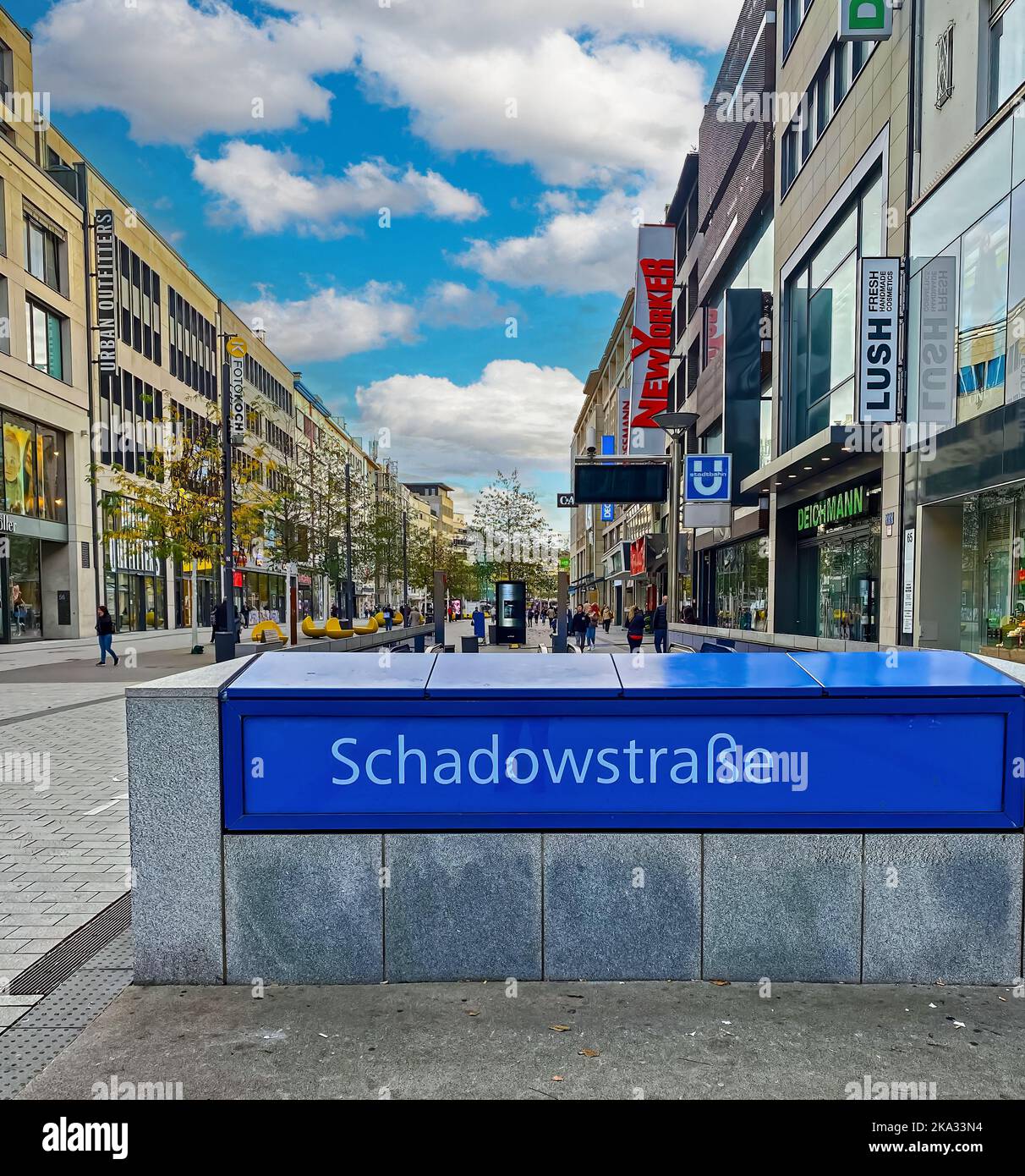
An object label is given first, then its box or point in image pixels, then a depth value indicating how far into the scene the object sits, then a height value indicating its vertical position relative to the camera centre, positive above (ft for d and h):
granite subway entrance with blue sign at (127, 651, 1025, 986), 10.98 -3.51
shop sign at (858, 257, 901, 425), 46.26 +12.59
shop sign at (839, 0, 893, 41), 48.21 +31.72
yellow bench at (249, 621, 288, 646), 74.43 -5.62
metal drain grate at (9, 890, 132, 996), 11.66 -5.88
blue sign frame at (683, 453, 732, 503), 80.23 +8.80
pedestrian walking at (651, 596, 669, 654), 69.21 -4.99
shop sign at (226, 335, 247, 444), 157.72 +39.18
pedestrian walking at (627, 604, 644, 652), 70.90 -5.16
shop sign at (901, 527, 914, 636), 46.21 -1.09
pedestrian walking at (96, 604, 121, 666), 67.92 -4.79
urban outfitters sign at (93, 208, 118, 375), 119.24 +42.43
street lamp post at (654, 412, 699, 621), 82.38 +8.09
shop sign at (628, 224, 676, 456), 95.35 +29.51
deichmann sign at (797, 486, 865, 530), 55.93 +4.21
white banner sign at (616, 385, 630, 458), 115.84 +20.54
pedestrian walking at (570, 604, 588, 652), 96.07 -6.80
